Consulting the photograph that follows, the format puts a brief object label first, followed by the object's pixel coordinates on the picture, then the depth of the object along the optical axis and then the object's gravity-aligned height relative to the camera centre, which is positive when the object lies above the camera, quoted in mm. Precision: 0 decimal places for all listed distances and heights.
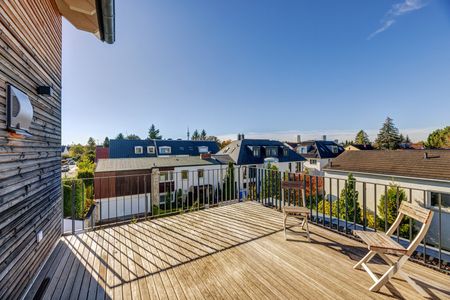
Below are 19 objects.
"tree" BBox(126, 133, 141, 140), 51272 +4424
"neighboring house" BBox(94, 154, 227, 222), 12836 -1279
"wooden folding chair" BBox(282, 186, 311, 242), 3107 -1011
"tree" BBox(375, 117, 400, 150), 34284 +2615
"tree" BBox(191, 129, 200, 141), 57925 +4854
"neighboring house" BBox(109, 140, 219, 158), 22609 +516
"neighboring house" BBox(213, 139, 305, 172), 20036 -296
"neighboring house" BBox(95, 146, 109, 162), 30078 -88
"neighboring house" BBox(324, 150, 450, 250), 9273 -1243
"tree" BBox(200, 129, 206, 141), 57272 +5157
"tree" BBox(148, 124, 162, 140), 43906 +4454
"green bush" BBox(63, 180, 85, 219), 9234 -2389
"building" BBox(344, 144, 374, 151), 34112 +647
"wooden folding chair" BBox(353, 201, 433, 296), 1812 -964
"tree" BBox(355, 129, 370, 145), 41934 +2891
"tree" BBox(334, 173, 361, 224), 10082 -3113
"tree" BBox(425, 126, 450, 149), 24156 +1519
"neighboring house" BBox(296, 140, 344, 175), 26662 -191
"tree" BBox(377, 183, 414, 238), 8328 -2967
